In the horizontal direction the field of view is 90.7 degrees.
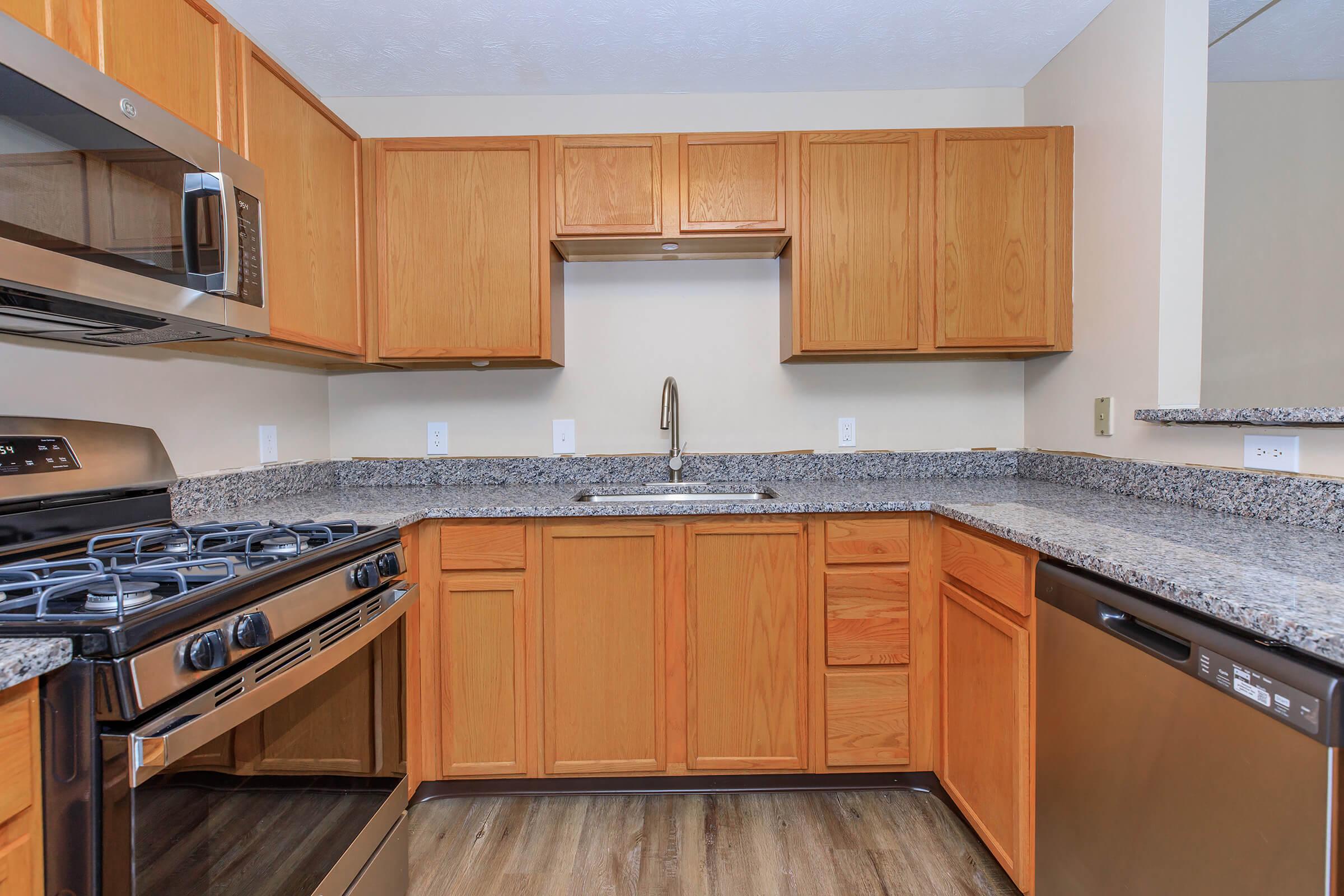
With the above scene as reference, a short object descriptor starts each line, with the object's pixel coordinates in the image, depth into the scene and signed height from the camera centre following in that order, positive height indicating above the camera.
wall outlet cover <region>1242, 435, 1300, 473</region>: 1.41 -0.06
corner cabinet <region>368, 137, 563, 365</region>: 2.12 +0.60
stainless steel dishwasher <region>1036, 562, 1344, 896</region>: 0.77 -0.47
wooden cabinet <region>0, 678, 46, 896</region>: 0.73 -0.40
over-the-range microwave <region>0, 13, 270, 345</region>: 0.94 +0.37
